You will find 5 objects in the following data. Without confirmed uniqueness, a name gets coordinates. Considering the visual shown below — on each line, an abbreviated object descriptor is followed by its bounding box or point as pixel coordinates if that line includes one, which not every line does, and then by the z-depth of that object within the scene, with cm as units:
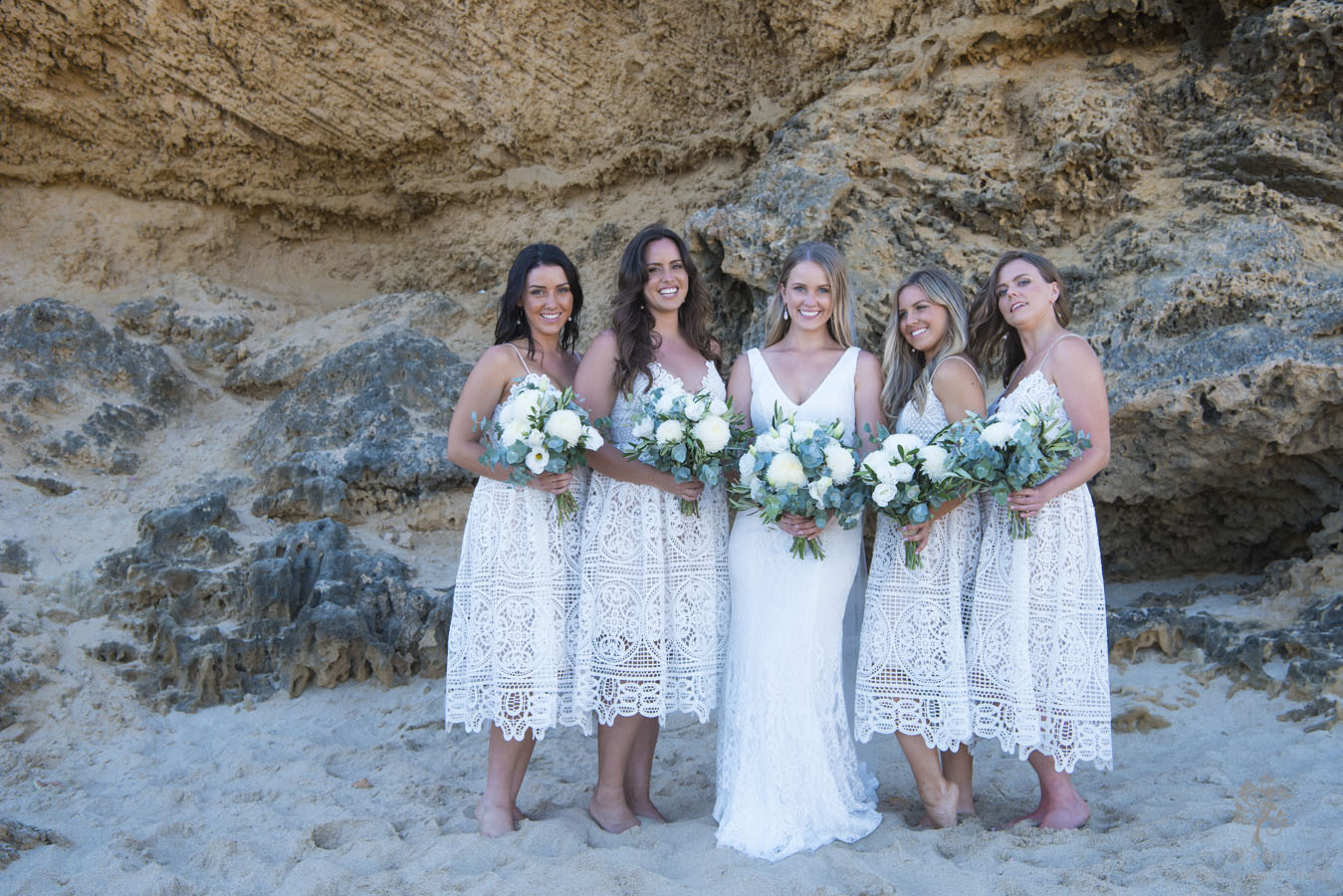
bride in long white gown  360
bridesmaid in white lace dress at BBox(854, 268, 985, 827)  369
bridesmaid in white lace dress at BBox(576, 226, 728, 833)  382
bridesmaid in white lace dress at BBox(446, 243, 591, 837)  384
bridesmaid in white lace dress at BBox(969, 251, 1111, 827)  363
